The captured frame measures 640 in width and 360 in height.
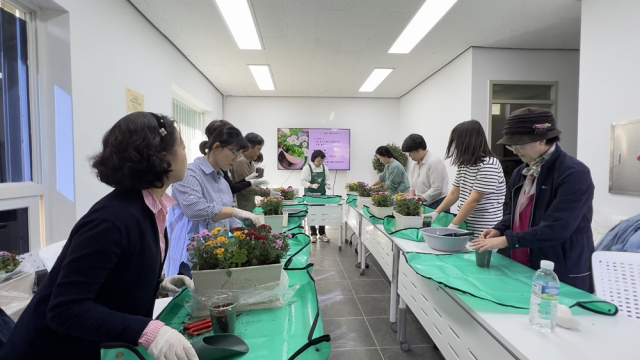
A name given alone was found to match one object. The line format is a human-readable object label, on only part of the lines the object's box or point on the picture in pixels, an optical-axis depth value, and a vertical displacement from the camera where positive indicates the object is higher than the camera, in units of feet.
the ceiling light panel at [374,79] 17.66 +5.38
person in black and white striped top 6.54 -0.27
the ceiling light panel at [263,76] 16.98 +5.33
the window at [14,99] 6.41 +1.38
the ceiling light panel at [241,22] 10.28 +5.30
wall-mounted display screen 23.84 +1.51
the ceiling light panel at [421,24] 10.30 +5.34
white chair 4.31 -1.58
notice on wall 10.07 +2.14
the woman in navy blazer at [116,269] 2.33 -0.85
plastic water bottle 3.20 -1.43
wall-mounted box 8.17 +0.23
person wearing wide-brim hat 4.33 -0.53
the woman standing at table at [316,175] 16.46 -0.50
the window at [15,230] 6.47 -1.42
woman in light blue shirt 5.37 -0.58
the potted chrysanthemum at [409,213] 7.40 -1.12
